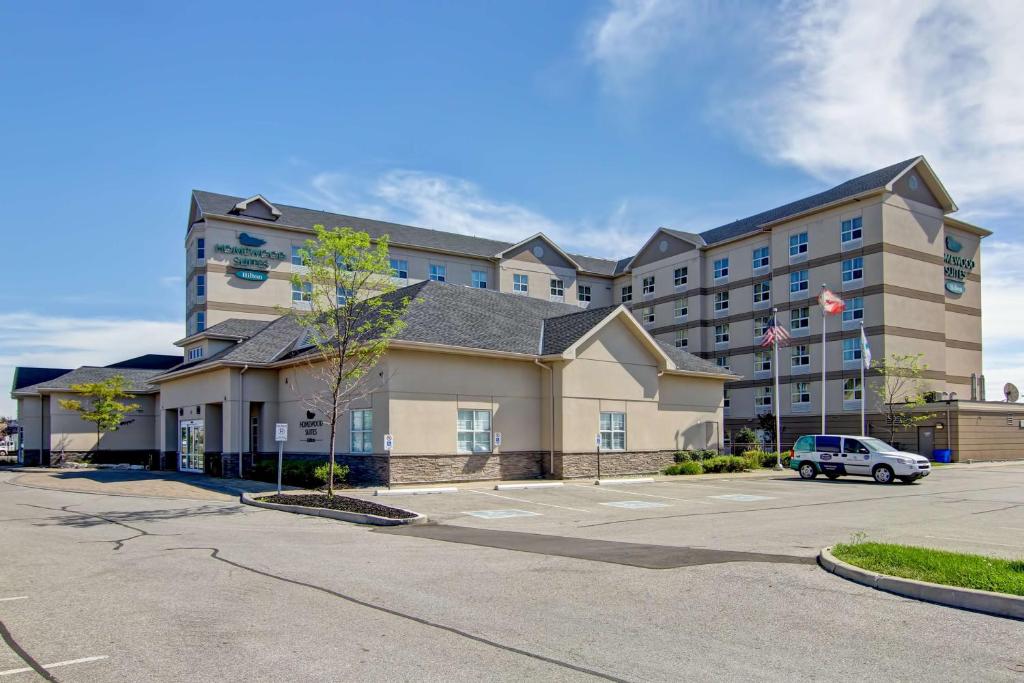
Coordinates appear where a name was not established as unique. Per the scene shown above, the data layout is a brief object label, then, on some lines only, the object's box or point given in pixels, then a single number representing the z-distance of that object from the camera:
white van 29.83
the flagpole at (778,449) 37.12
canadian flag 39.12
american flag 37.81
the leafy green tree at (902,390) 47.91
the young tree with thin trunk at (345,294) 22.45
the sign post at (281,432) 21.73
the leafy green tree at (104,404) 45.09
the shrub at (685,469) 32.72
